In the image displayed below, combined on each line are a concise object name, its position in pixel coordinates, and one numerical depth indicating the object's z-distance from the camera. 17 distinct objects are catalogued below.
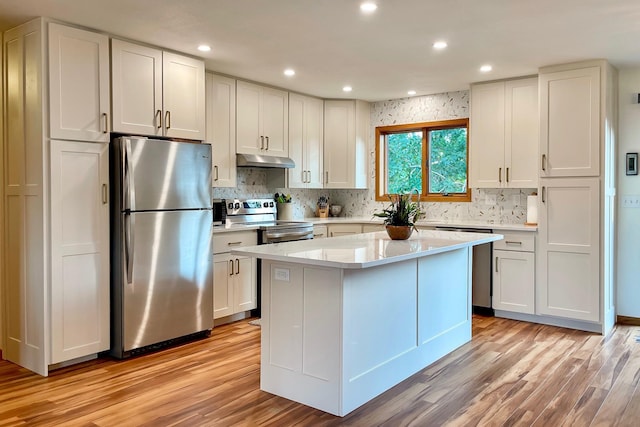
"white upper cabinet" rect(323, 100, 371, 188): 6.13
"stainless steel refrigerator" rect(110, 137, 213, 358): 3.63
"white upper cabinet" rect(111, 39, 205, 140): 3.69
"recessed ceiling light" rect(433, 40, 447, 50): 3.82
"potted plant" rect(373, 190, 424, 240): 3.63
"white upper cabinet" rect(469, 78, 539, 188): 4.89
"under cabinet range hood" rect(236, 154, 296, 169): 4.98
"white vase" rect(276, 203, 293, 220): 5.75
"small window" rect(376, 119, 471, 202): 5.79
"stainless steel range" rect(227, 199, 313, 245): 4.84
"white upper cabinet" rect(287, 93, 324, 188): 5.68
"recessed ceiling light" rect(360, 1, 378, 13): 3.03
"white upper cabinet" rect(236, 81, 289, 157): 5.04
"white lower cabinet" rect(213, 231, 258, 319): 4.48
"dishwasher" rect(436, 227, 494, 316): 4.96
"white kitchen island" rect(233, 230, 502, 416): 2.74
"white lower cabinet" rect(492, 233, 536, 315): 4.70
